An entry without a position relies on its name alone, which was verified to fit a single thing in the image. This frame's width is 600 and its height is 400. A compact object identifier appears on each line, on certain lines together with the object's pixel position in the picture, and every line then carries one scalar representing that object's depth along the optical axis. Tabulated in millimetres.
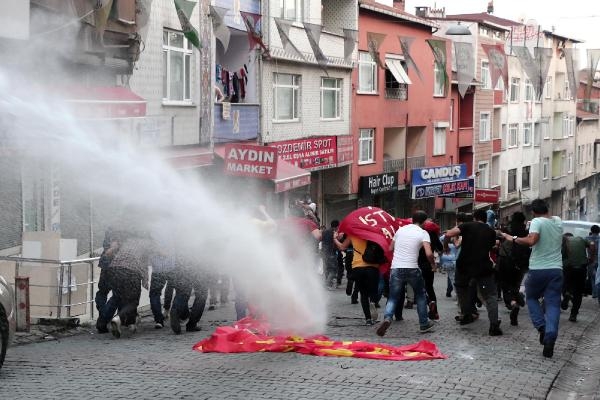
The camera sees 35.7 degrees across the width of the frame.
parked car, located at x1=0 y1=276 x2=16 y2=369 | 8492
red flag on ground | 9430
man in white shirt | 11320
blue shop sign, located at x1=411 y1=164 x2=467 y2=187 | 40375
